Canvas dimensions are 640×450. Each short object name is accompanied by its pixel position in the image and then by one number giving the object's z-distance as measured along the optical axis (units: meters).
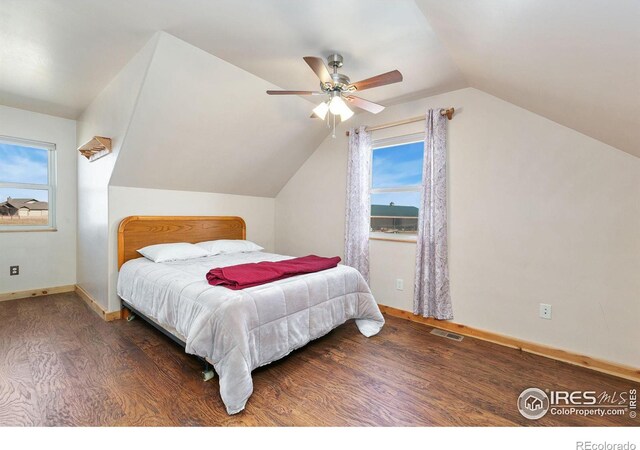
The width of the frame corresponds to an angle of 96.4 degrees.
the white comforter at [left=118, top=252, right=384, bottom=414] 1.71
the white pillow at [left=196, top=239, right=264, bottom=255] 3.45
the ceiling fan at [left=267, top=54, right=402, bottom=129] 1.95
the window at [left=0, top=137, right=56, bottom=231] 3.59
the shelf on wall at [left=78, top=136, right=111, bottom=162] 2.93
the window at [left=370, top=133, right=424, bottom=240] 3.27
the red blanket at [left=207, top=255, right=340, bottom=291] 2.05
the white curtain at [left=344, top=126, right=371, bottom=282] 3.48
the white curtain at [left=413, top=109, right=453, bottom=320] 2.90
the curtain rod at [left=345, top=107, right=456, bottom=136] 2.87
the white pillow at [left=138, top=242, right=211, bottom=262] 2.94
